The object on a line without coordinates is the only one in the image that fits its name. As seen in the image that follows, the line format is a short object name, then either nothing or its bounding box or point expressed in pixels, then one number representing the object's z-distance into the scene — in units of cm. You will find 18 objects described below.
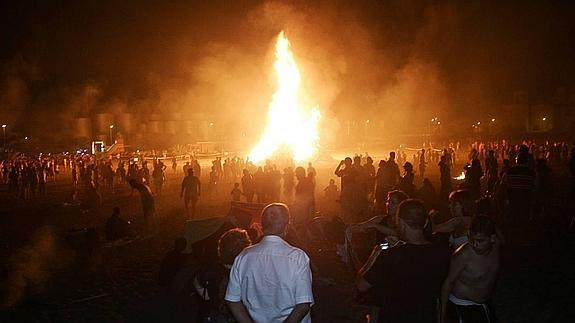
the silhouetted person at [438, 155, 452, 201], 1710
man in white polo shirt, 323
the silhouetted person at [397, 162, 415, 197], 1250
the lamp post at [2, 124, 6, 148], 6112
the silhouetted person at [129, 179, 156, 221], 1266
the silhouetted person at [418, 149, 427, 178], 2659
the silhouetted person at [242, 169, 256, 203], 1661
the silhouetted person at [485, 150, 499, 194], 1519
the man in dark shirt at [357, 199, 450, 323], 329
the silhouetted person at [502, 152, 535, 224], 1127
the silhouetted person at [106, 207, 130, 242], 1096
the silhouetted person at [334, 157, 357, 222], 1148
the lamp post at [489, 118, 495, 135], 8199
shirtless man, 368
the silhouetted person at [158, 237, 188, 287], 700
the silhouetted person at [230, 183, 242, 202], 1458
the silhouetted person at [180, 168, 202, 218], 1448
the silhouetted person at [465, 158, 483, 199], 1535
